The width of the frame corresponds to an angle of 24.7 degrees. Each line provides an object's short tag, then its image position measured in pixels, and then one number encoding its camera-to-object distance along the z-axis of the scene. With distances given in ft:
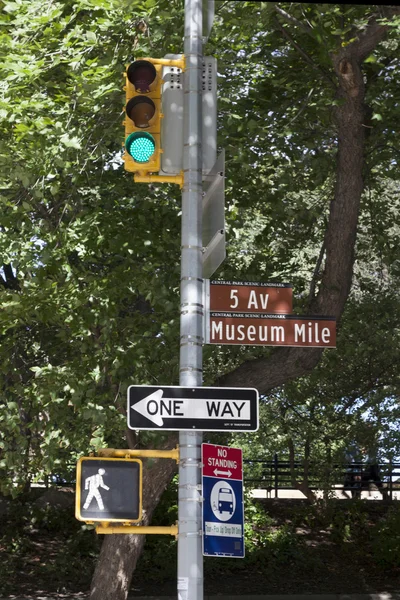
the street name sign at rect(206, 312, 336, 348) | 22.53
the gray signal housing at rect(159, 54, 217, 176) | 21.97
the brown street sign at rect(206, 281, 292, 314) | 22.56
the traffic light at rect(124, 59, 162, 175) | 21.33
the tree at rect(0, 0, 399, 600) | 34.96
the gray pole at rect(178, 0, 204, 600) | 19.43
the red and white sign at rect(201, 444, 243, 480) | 20.74
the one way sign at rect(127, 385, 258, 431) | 19.98
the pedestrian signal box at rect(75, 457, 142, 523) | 19.98
